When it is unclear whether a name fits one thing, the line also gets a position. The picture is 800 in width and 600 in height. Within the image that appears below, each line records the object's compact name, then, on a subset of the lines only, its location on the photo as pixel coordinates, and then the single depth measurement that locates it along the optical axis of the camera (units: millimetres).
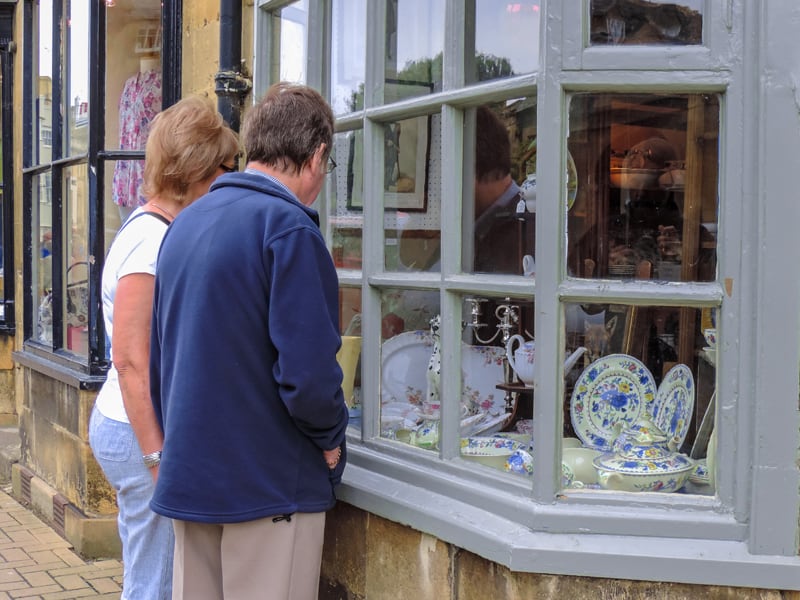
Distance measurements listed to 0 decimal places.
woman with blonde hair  2496
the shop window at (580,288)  2225
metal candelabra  2504
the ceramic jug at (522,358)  2496
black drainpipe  3537
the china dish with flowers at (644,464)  2320
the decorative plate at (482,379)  2619
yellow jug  3020
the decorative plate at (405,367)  2861
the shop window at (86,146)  4492
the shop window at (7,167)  6496
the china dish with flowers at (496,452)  2518
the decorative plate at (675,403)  2355
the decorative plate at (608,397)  2400
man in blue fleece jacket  2145
